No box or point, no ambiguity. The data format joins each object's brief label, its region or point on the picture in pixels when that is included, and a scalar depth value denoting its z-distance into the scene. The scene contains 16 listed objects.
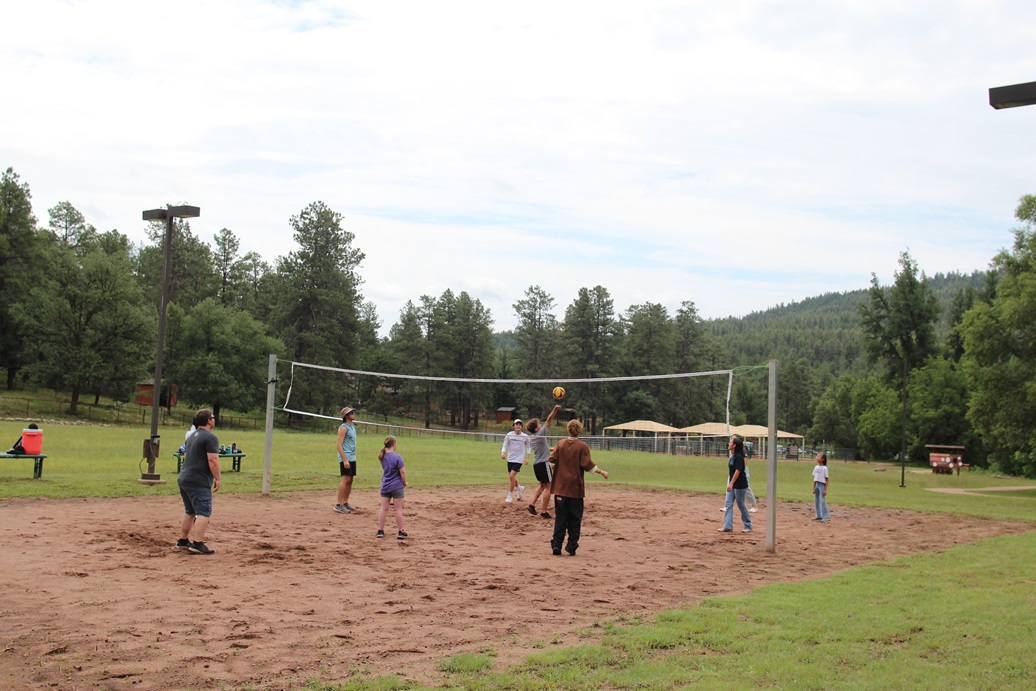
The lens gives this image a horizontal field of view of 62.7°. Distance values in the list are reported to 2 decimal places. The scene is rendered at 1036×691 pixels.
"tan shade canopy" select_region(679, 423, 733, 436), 45.31
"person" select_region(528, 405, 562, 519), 15.56
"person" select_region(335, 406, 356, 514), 15.03
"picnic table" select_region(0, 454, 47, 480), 17.62
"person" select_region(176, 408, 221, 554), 10.20
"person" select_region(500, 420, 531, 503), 16.84
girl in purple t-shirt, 12.05
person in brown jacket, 11.14
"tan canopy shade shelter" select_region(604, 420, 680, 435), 47.97
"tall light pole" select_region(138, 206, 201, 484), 17.52
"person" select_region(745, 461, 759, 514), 16.90
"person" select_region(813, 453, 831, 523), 16.97
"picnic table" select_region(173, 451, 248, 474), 21.42
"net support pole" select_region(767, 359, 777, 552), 11.78
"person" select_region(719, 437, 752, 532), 14.27
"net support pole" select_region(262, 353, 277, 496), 17.03
